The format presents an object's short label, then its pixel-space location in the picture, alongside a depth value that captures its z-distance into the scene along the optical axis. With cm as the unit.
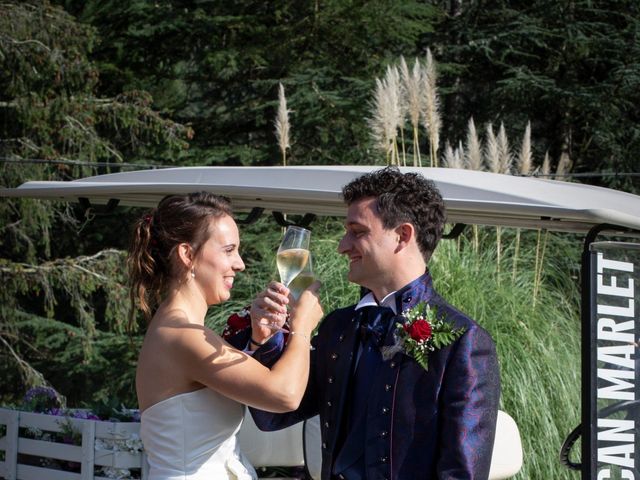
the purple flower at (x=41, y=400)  511
